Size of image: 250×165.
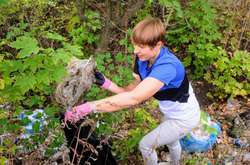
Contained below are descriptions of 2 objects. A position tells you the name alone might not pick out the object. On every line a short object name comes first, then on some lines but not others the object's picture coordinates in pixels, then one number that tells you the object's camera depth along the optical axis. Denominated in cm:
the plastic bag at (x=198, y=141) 462
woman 303
